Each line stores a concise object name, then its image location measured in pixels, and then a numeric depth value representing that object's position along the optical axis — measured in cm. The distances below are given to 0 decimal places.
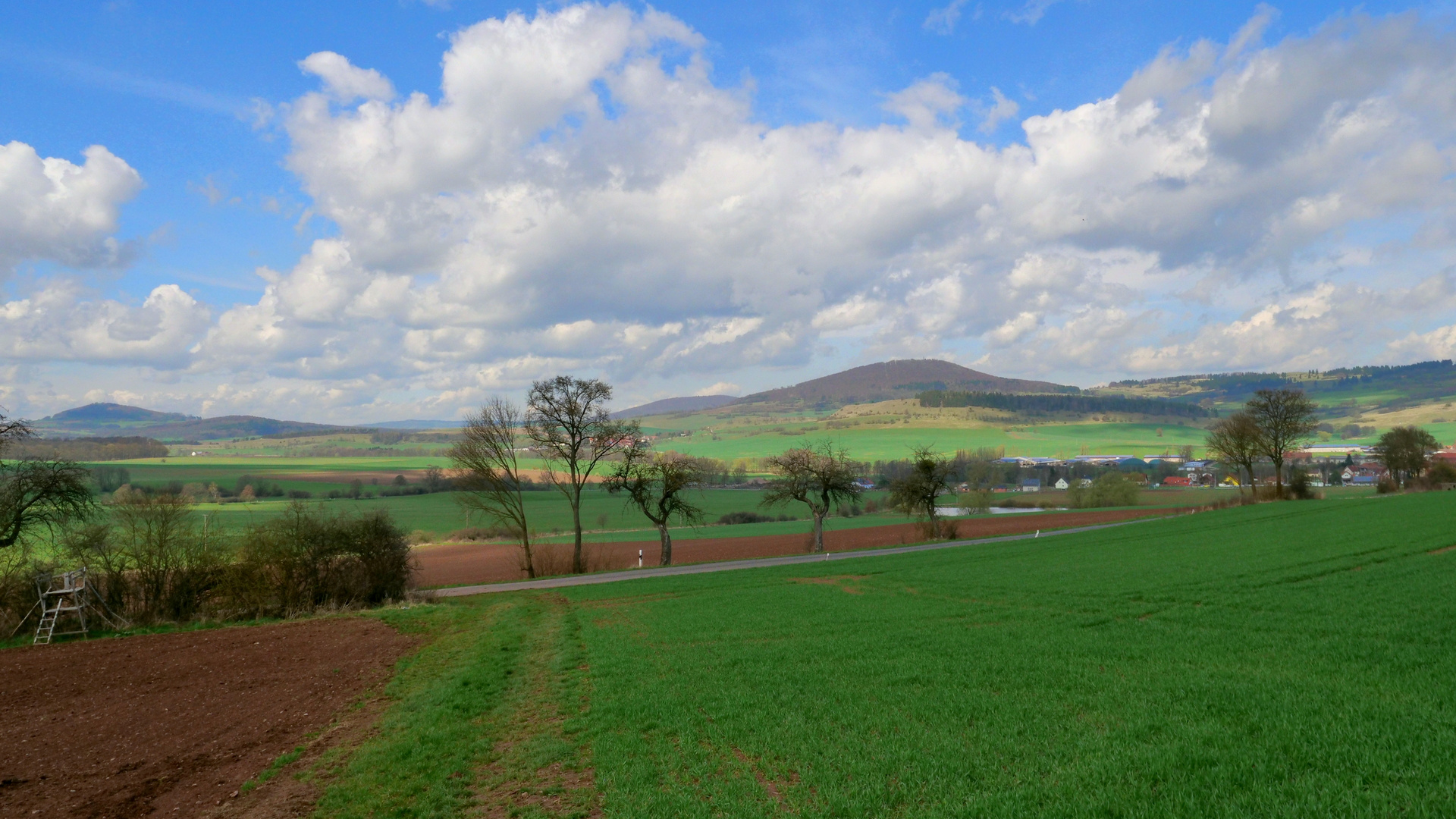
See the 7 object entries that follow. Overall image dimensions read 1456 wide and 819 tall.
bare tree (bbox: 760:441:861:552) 4994
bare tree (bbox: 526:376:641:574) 4316
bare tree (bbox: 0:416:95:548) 2394
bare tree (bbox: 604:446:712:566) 4488
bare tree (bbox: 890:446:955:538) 5359
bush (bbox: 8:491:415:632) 2508
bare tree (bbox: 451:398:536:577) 4331
